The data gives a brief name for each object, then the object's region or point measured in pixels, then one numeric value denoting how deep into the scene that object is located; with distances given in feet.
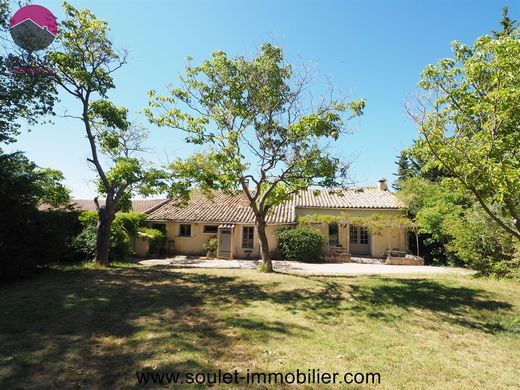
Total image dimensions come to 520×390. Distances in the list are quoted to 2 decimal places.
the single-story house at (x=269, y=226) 73.05
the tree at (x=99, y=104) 41.39
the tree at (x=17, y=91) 39.73
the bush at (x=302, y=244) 67.10
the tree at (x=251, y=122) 40.19
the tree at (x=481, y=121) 19.54
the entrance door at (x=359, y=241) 79.92
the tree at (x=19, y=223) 32.71
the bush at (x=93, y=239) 50.08
